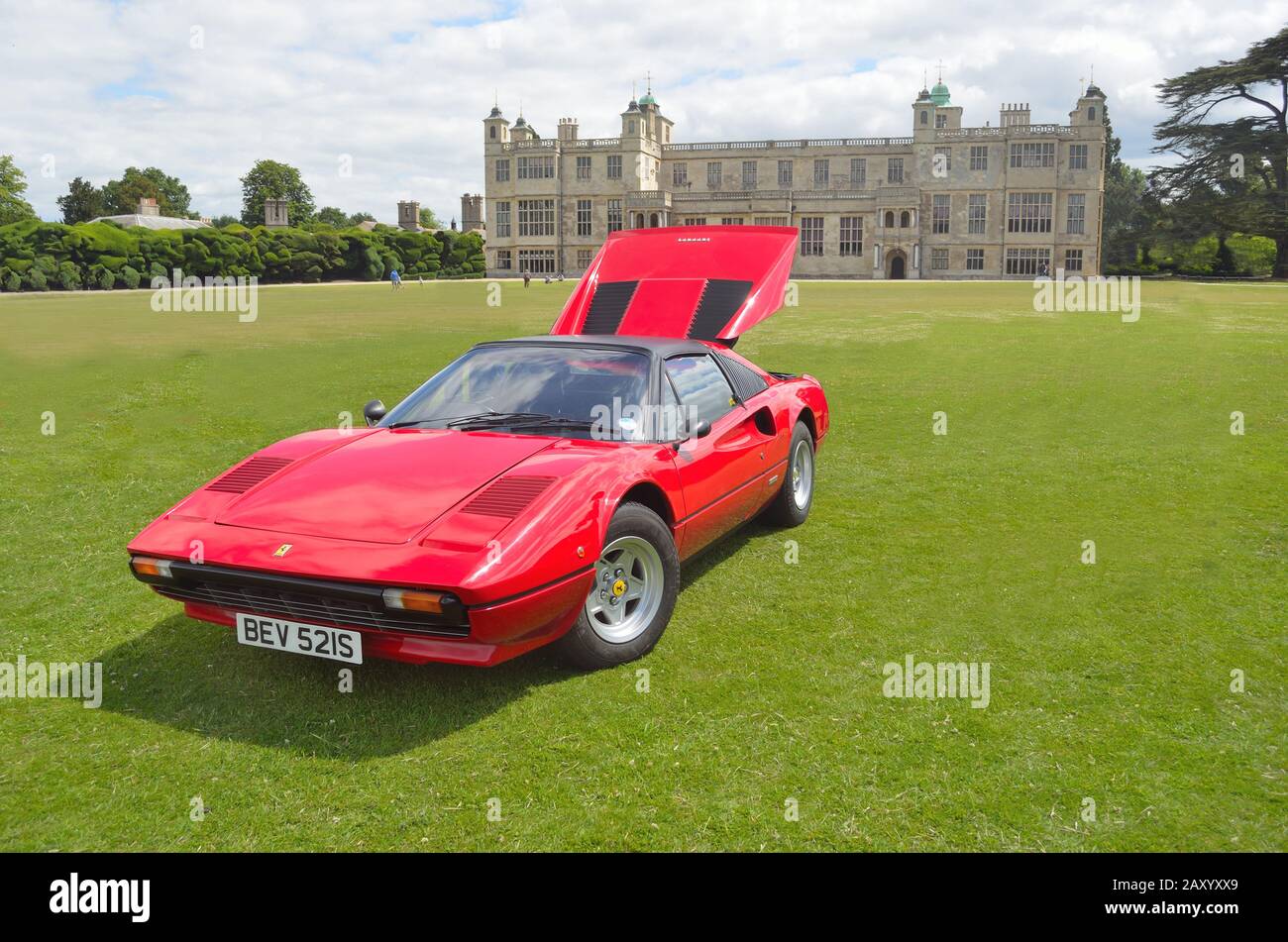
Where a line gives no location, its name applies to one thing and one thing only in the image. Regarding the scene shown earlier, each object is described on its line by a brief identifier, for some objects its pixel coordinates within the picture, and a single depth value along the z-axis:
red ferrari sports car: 4.03
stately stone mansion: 75.62
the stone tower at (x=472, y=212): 138.75
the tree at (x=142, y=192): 102.19
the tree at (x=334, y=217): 126.75
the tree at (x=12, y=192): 79.62
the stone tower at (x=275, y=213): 91.12
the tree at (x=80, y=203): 85.12
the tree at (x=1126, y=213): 62.97
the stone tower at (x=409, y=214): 124.31
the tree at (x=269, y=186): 105.25
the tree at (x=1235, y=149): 57.44
